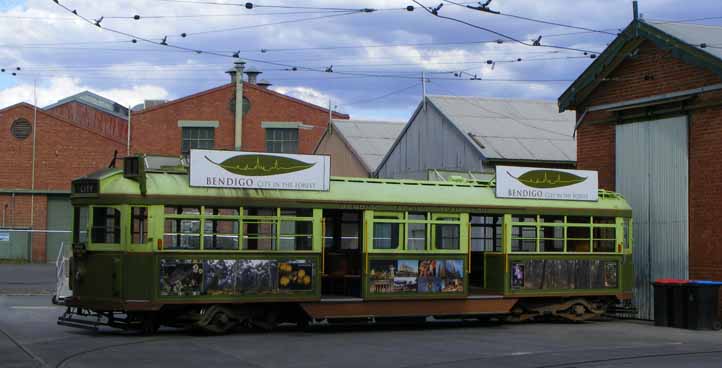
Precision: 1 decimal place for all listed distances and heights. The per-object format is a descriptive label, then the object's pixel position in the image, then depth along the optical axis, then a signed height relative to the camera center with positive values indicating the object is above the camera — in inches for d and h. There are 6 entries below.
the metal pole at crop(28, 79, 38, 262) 1854.1 +93.7
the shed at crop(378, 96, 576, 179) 1246.3 +144.9
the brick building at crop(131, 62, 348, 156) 1988.2 +241.4
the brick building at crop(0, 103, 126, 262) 1846.7 +143.1
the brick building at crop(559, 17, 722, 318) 839.7 +100.1
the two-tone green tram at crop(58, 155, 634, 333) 703.1 +1.6
